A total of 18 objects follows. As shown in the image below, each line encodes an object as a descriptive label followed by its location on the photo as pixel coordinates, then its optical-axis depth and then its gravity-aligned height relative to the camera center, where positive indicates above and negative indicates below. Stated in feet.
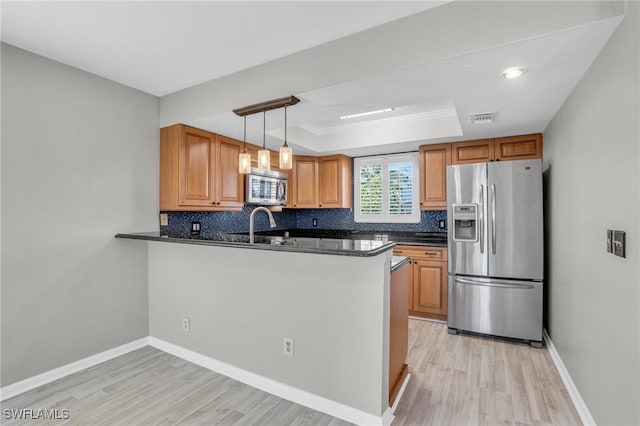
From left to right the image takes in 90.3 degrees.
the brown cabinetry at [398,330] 6.87 -2.72
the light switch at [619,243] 4.73 -0.44
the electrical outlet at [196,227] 11.84 -0.47
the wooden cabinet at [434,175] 13.01 +1.62
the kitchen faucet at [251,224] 7.64 -0.24
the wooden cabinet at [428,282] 12.09 -2.61
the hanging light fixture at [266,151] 7.35 +1.48
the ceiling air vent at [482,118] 9.13 +2.86
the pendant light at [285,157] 7.31 +1.33
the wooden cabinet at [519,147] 11.28 +2.43
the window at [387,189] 14.97 +1.25
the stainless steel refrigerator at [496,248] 9.93 -1.12
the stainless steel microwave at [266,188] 12.42 +1.12
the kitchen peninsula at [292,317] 6.31 -2.40
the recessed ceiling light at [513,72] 6.31 +2.87
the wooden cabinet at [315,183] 15.69 +1.56
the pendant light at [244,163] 7.82 +1.27
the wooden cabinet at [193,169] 10.07 +1.51
